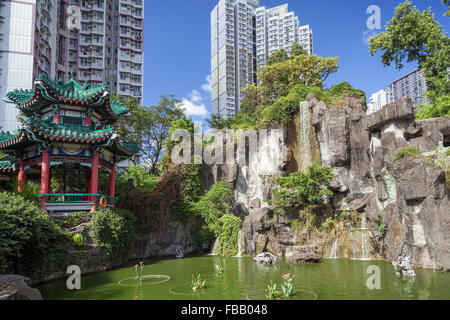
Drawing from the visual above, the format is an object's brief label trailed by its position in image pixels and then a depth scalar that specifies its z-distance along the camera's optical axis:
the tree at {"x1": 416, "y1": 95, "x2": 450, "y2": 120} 19.23
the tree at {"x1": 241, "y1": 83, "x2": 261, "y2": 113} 36.91
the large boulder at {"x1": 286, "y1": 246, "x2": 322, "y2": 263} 14.30
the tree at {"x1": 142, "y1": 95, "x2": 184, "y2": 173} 28.44
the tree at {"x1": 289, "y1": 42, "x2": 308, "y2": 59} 37.73
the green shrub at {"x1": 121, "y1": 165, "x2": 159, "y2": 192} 21.88
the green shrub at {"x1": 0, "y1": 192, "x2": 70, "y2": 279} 9.21
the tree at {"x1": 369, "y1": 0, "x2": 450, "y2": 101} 21.69
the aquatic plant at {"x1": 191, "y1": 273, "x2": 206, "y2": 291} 9.52
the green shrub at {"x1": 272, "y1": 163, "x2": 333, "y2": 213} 17.89
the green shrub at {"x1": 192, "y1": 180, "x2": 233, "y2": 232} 19.45
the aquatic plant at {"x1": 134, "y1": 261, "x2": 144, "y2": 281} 10.82
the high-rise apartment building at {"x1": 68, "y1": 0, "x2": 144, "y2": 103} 44.69
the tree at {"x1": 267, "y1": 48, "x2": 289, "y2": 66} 38.06
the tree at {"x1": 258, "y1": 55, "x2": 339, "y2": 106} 31.47
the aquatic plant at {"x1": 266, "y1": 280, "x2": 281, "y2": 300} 8.30
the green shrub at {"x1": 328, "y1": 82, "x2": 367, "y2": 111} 22.86
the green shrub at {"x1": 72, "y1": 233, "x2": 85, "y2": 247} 12.47
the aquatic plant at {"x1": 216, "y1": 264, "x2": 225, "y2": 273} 12.18
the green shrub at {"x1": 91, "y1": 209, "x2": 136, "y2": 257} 13.27
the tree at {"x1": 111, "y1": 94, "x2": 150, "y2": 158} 27.20
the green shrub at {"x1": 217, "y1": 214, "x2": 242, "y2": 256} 17.98
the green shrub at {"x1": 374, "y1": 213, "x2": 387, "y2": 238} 15.16
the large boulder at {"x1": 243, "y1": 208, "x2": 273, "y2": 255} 17.28
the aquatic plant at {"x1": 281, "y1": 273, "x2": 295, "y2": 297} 8.42
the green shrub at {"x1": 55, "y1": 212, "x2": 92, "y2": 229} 13.12
